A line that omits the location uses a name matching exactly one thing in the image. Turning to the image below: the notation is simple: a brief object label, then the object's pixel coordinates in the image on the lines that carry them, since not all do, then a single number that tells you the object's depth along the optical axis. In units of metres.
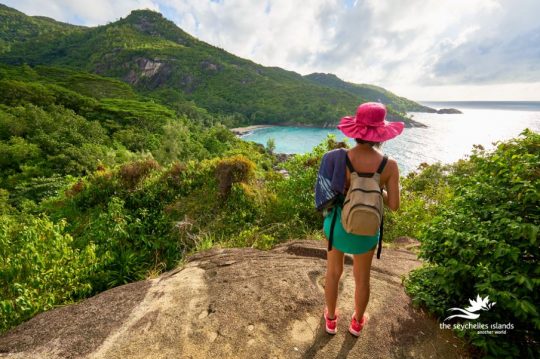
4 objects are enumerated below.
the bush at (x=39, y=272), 3.96
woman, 2.40
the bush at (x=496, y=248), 2.37
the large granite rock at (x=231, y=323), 2.95
